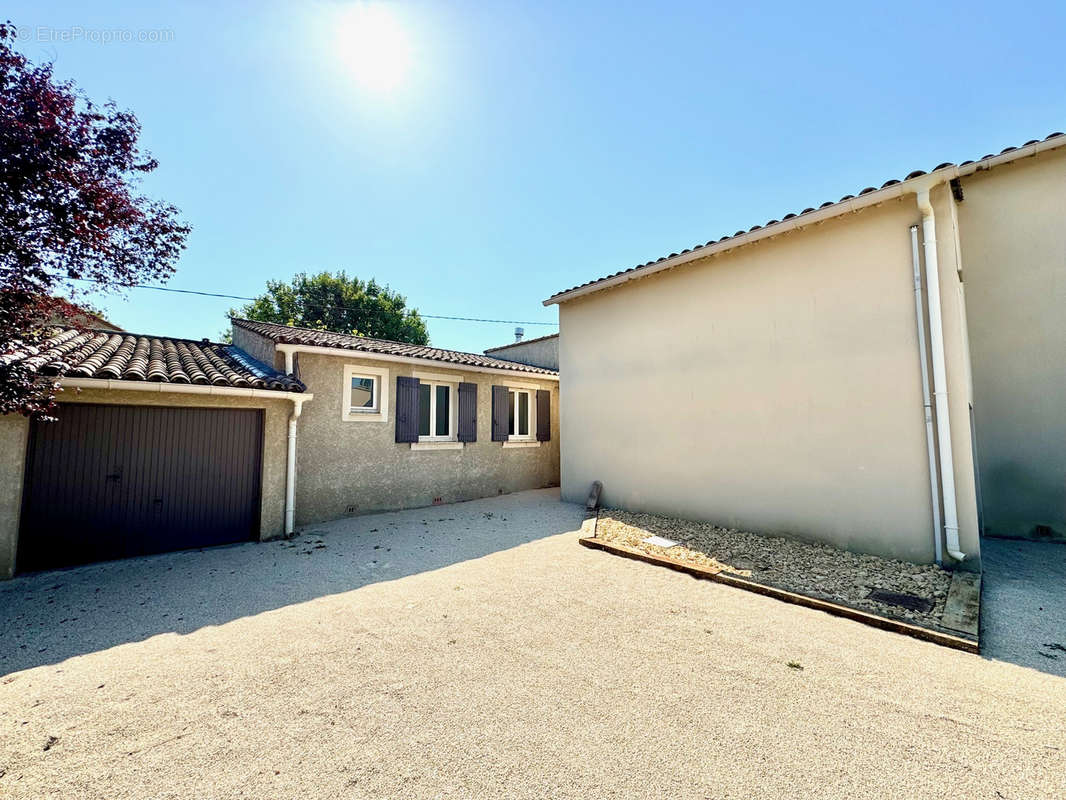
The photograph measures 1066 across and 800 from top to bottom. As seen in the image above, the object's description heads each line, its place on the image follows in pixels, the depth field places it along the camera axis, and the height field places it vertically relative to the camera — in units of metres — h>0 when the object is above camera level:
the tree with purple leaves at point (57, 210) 3.83 +2.27
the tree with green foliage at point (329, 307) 25.98 +7.95
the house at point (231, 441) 5.47 -0.14
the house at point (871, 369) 5.48 +0.95
